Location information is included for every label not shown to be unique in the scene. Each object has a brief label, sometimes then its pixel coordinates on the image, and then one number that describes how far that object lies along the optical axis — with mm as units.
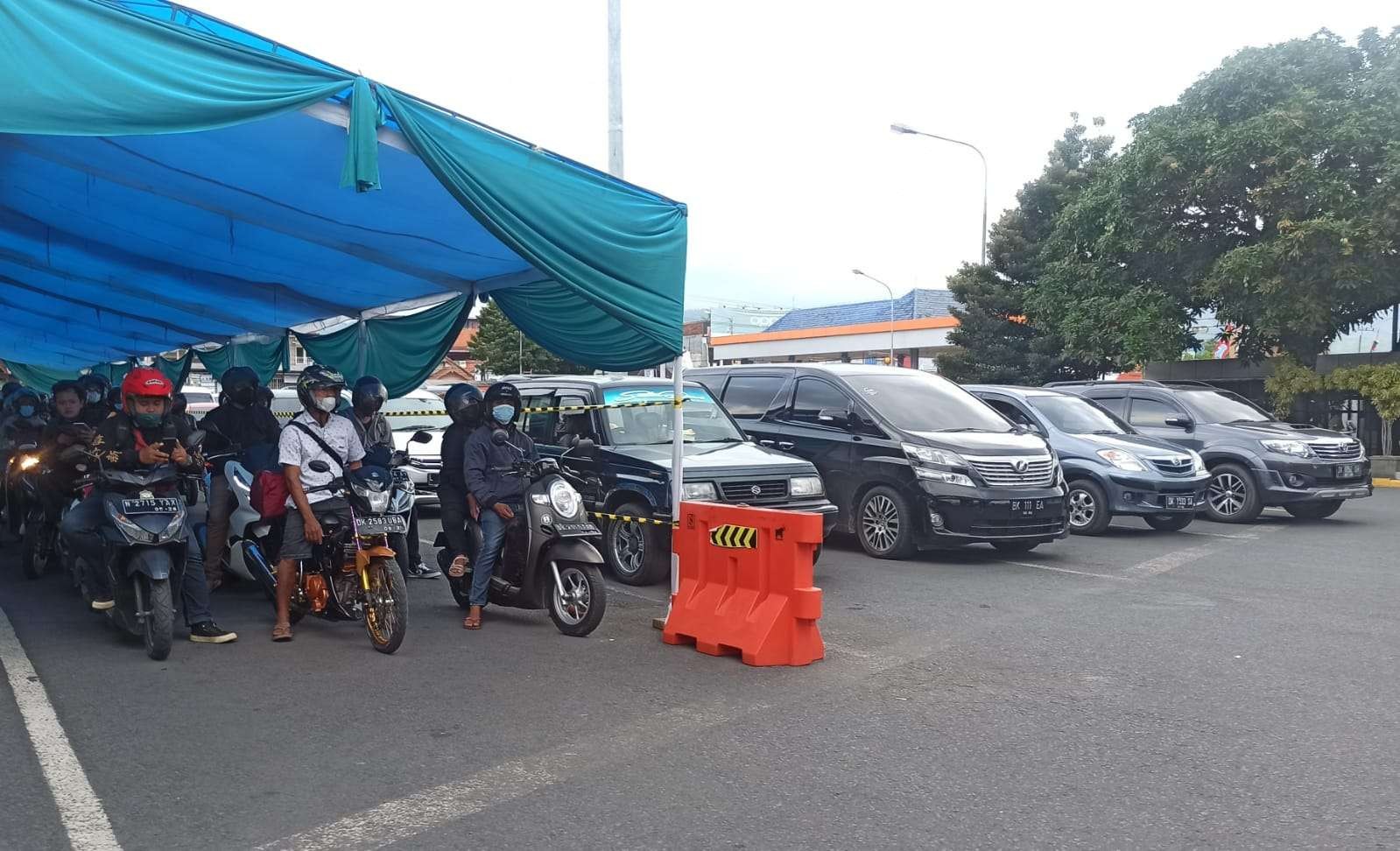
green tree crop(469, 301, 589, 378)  57344
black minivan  10461
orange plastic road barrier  6633
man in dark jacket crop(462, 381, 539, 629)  7500
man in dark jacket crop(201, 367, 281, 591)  8672
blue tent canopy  5352
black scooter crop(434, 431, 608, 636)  7312
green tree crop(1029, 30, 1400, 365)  21750
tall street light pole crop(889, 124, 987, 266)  28281
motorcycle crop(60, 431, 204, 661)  6590
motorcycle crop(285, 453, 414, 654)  6832
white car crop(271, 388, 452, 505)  13609
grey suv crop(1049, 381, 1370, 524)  13727
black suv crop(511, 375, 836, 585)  9305
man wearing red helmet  6781
